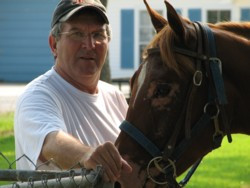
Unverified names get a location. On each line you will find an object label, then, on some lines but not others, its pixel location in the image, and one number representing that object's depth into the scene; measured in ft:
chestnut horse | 18.92
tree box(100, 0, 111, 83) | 66.85
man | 18.59
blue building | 134.78
